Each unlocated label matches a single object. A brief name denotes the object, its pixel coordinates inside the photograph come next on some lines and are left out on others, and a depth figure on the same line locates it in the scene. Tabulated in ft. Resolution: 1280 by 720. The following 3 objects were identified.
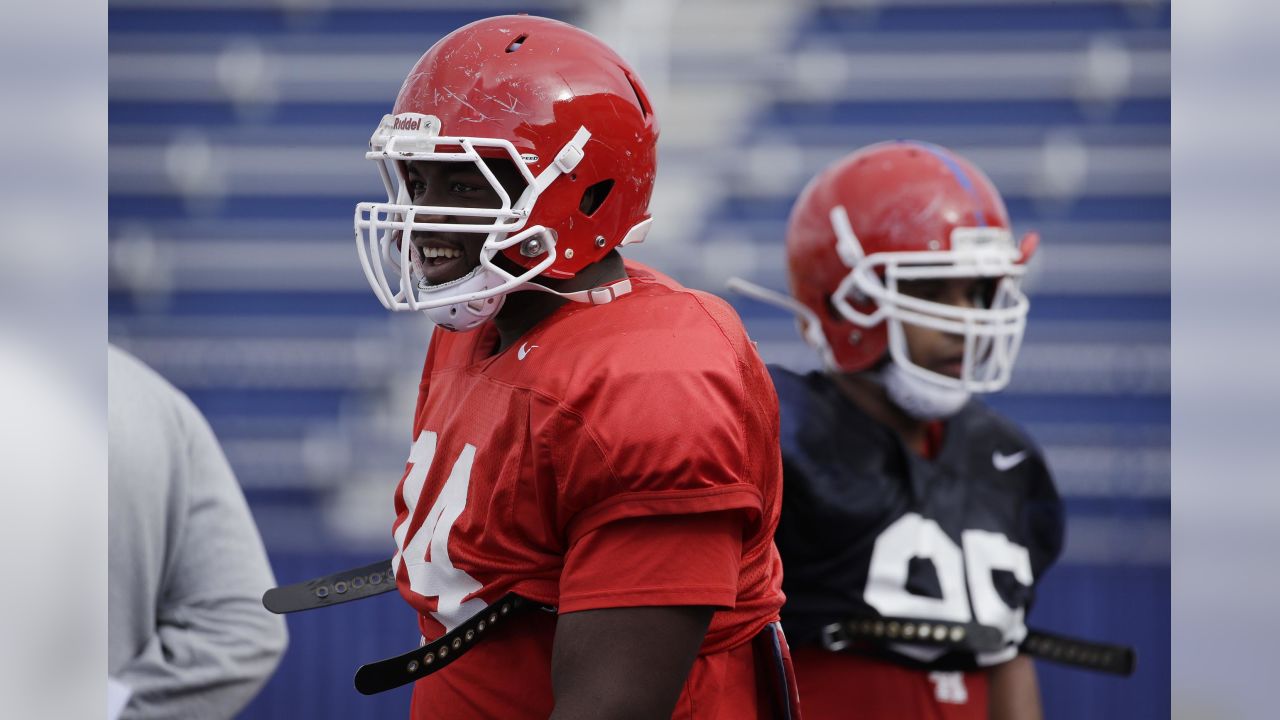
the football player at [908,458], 46.60
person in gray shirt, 45.96
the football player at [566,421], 43.93
